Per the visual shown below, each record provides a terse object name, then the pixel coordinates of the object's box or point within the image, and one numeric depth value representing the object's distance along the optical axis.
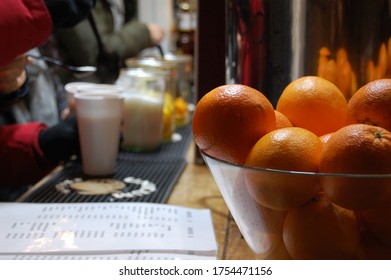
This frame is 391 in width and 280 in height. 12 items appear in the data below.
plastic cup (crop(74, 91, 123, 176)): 0.96
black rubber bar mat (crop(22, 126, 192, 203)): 0.83
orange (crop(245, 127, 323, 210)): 0.38
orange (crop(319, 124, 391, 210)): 0.37
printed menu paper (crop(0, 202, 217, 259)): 0.60
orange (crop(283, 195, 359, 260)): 0.39
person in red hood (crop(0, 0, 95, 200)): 0.87
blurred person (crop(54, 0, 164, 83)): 1.82
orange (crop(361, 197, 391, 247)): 0.39
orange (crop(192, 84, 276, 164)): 0.45
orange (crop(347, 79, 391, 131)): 0.45
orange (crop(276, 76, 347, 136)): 0.49
